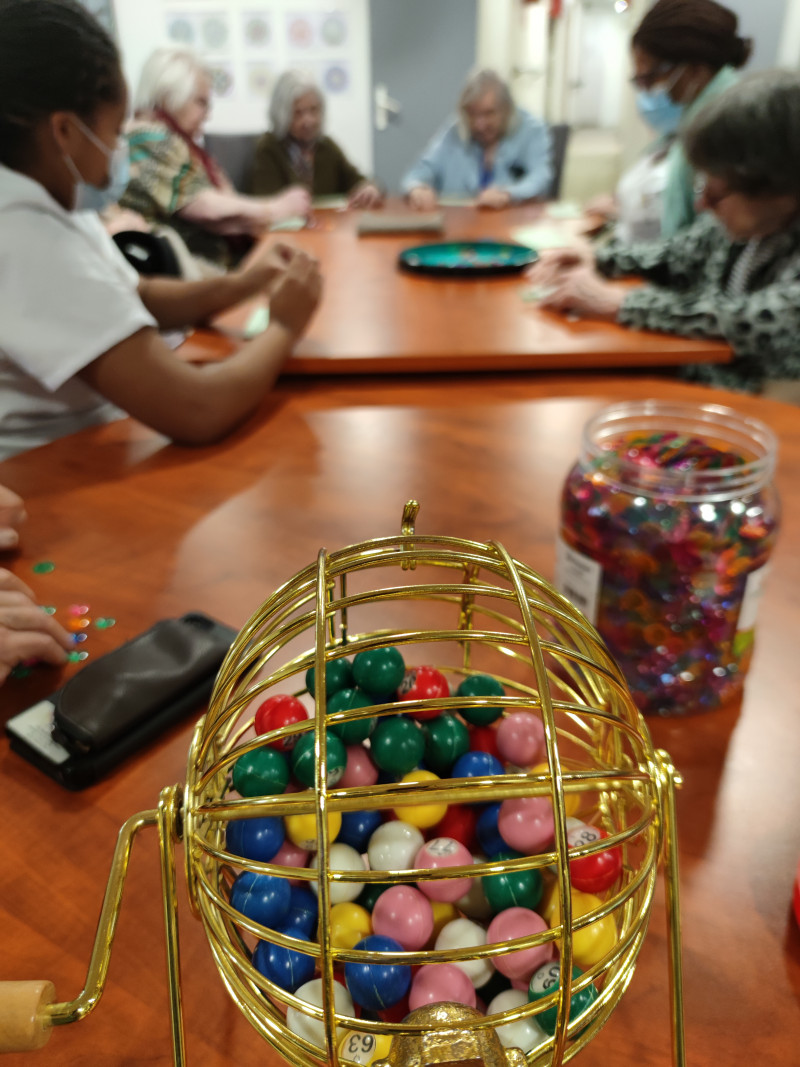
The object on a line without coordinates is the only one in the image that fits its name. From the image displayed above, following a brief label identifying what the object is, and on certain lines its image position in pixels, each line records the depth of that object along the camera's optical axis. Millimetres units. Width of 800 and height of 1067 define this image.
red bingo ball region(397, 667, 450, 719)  393
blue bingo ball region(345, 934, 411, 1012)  293
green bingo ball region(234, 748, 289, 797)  351
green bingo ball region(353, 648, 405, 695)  381
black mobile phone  490
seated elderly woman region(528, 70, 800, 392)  1173
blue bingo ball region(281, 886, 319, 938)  321
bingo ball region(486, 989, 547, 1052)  300
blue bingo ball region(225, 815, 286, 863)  341
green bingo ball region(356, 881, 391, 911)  338
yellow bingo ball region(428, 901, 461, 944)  334
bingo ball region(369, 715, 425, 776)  360
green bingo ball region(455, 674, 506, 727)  399
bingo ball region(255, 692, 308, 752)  377
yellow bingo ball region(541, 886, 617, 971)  313
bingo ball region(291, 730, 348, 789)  353
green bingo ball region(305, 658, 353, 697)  394
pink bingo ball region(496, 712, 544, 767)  386
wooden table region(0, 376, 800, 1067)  370
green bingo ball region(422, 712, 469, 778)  375
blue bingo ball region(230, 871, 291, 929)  319
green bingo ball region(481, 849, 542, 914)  323
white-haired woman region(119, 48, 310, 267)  2465
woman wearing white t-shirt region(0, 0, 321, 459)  822
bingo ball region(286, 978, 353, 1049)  292
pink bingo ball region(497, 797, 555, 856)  335
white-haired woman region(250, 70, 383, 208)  3375
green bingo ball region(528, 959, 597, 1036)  295
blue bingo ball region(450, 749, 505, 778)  365
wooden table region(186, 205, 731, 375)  1145
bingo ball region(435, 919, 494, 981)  316
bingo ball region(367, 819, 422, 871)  342
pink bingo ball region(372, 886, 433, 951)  312
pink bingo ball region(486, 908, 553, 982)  307
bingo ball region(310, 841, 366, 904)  333
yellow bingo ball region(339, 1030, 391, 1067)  290
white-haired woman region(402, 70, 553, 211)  3246
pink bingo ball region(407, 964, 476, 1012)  292
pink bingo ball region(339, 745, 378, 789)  368
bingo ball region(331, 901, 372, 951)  318
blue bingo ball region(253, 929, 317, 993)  305
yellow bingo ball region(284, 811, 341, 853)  348
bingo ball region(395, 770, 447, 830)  356
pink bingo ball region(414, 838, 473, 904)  328
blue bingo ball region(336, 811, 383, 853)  360
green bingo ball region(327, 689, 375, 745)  372
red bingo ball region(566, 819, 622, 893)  335
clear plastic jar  487
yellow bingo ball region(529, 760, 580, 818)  383
